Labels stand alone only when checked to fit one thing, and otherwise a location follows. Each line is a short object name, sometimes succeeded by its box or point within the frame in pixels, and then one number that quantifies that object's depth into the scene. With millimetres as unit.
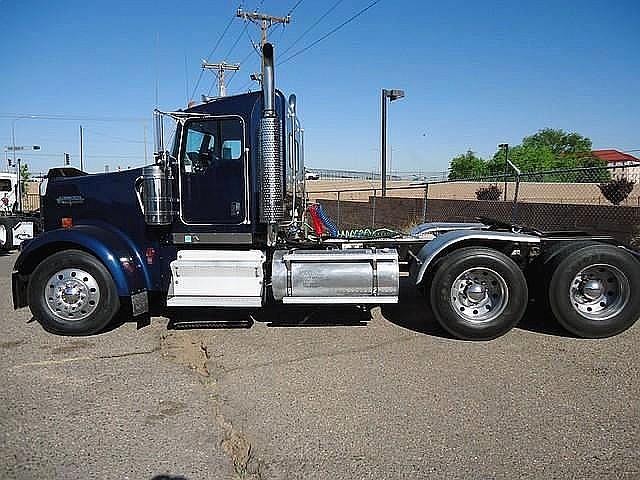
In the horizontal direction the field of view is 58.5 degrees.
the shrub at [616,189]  16781
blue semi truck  6270
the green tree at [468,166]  81812
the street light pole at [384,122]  20891
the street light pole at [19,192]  18088
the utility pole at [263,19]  25891
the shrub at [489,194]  25006
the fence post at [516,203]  10960
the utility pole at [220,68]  26247
